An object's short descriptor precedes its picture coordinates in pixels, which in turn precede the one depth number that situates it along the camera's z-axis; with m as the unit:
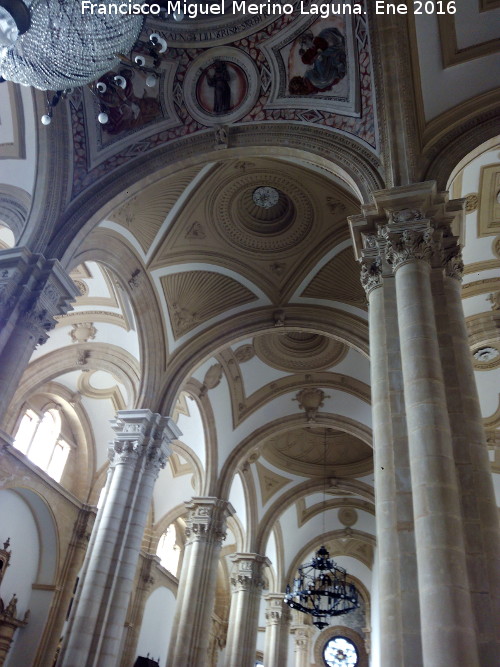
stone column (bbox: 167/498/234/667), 12.34
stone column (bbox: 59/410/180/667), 9.05
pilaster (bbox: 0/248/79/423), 7.84
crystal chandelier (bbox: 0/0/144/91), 5.50
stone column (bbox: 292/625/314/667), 26.50
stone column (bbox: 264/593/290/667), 20.58
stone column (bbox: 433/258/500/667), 4.57
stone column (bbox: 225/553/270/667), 16.22
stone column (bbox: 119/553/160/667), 17.11
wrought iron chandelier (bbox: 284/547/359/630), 14.25
